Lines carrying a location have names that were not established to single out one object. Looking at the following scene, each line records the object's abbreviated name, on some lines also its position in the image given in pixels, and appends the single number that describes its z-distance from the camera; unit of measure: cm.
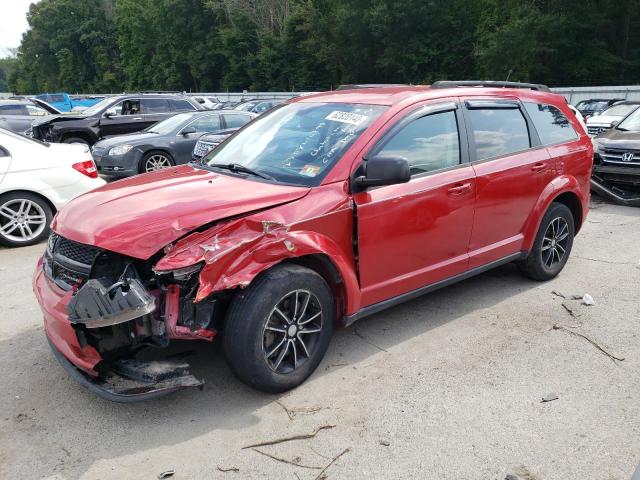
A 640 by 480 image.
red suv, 297
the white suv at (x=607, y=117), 1636
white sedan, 659
